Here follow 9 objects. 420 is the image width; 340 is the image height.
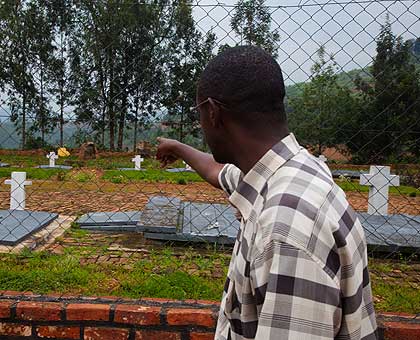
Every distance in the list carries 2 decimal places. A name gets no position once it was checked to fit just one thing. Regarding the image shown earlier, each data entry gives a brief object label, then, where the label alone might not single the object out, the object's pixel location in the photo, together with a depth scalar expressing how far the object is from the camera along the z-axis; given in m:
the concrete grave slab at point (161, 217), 3.99
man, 0.77
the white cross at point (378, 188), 5.79
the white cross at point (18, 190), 5.39
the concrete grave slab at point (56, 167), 11.95
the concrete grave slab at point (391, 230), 3.88
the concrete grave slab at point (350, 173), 12.17
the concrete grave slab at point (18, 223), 3.79
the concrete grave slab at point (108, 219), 4.58
